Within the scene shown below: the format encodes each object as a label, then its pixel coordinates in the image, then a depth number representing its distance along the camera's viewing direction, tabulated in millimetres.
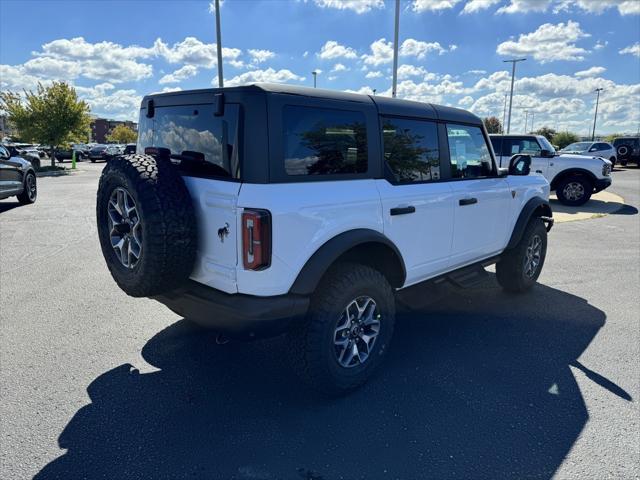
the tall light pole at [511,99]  38044
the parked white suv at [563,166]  12195
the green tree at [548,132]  60856
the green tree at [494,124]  61638
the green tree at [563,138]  57419
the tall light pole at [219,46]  14539
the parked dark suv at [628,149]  31419
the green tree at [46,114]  24672
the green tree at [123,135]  71688
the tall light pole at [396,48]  17422
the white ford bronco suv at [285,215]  2592
